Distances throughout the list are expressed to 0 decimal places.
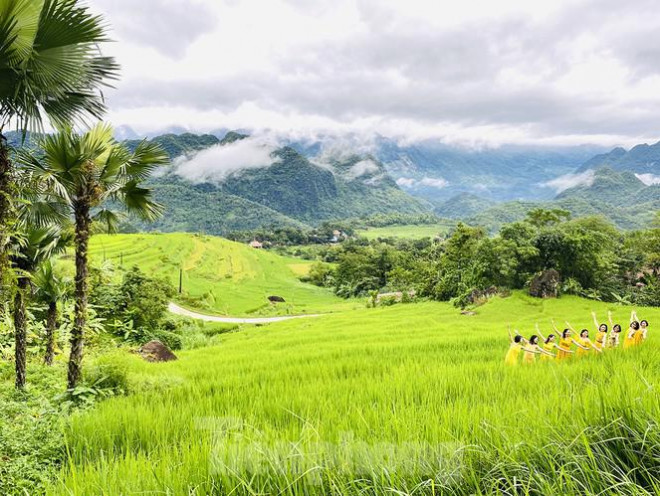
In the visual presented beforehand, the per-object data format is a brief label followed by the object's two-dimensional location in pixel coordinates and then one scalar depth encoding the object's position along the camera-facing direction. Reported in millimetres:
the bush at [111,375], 7109
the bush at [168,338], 27281
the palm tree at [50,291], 11906
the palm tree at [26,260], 8266
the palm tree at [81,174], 6875
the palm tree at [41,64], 4648
